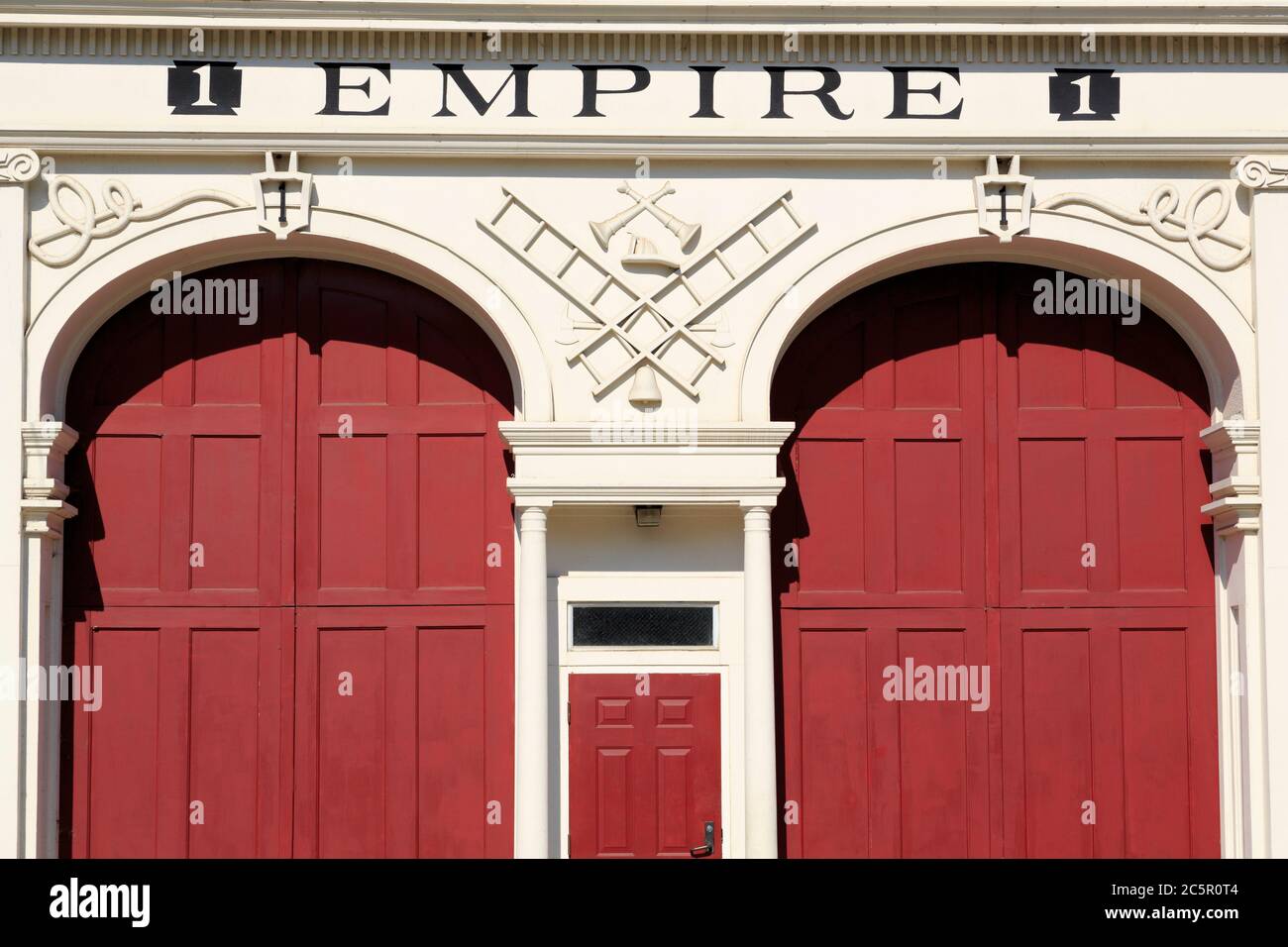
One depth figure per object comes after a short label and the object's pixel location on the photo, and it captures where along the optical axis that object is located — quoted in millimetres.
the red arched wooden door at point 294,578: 13016
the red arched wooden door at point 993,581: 13211
